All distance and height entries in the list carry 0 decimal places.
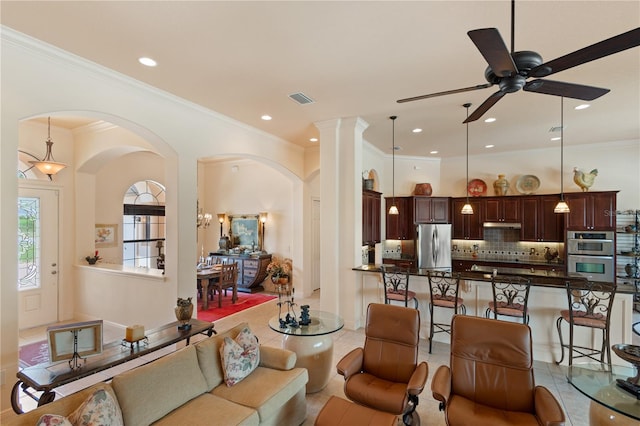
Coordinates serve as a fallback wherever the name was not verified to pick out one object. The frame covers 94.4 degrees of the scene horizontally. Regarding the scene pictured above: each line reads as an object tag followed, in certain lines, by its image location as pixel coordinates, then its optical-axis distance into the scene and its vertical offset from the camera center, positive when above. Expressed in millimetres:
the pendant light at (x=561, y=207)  4773 +124
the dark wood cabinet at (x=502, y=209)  6988 +132
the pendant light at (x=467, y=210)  5507 +84
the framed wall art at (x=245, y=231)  8022 -459
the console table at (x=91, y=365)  2113 -1212
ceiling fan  1627 +948
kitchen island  3543 -1227
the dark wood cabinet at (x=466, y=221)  7410 -169
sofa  1936 -1361
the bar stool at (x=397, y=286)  4477 -1129
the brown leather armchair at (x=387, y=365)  2336 -1340
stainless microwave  5973 -583
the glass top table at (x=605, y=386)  1942 -1247
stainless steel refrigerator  7305 -782
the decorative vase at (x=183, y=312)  3236 -1077
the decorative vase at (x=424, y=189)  7652 +658
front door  4926 -727
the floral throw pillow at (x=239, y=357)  2484 -1243
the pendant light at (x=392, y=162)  5120 +1392
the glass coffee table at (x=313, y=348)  3061 -1397
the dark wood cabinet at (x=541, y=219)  6611 -113
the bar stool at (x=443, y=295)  4109 -1178
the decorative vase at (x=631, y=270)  6000 -1131
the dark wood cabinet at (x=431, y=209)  7523 +139
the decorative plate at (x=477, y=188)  7523 +679
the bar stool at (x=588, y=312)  3361 -1173
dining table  5895 -1287
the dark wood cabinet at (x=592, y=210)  6035 +92
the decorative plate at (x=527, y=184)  7047 +732
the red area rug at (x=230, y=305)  5681 -1941
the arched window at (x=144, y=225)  7078 -282
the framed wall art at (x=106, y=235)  6059 -428
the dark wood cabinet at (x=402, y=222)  7605 -197
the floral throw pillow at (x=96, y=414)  1606 -1136
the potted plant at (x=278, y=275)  3539 -726
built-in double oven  5945 -817
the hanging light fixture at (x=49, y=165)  4521 +771
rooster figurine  6293 +775
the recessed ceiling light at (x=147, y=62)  3109 +1629
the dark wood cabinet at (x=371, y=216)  5875 -43
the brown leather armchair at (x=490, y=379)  2117 -1300
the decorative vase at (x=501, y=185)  7168 +712
